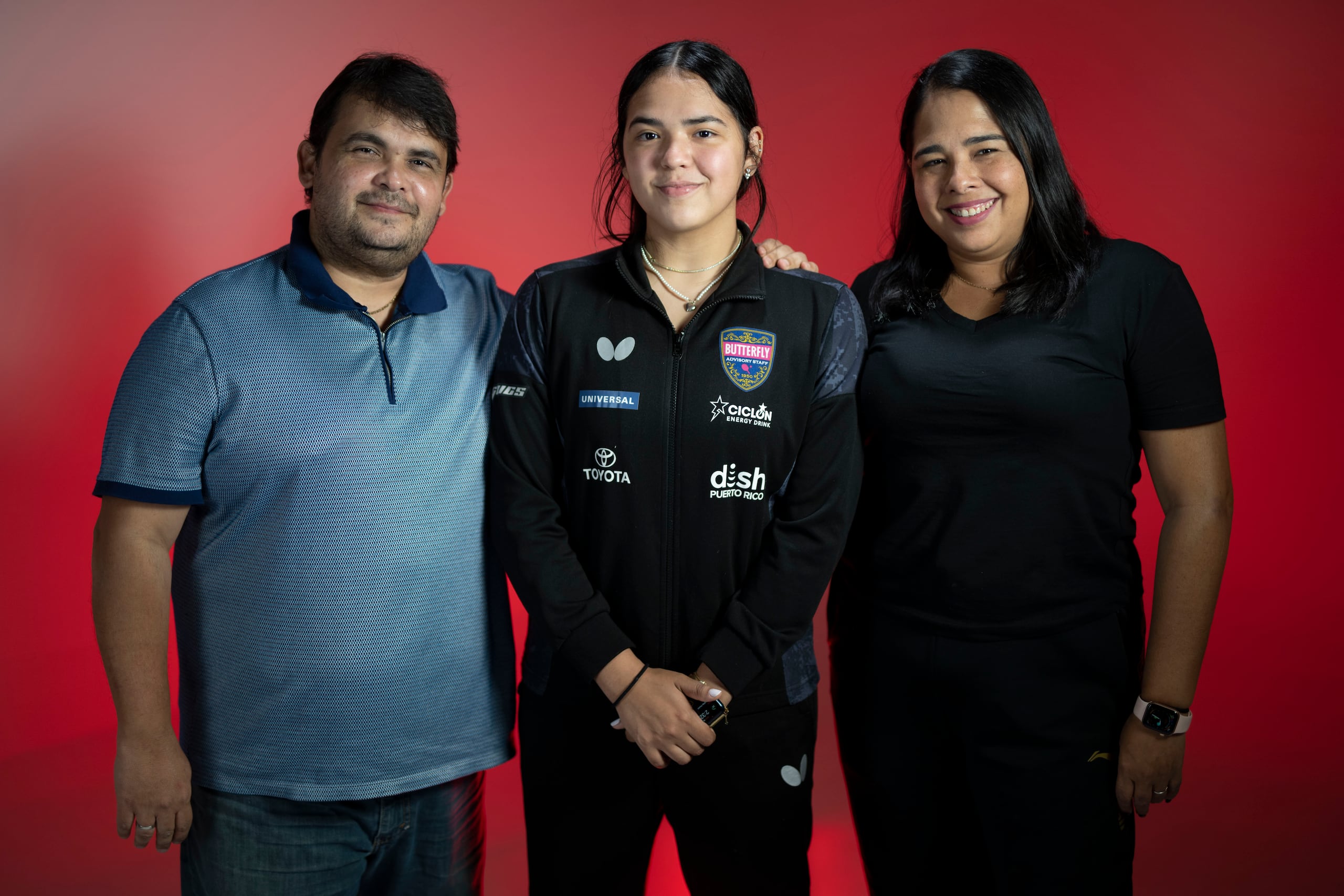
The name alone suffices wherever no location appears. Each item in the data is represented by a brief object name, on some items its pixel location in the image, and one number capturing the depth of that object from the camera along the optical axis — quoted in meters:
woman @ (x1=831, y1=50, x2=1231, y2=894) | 1.81
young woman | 1.76
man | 1.75
